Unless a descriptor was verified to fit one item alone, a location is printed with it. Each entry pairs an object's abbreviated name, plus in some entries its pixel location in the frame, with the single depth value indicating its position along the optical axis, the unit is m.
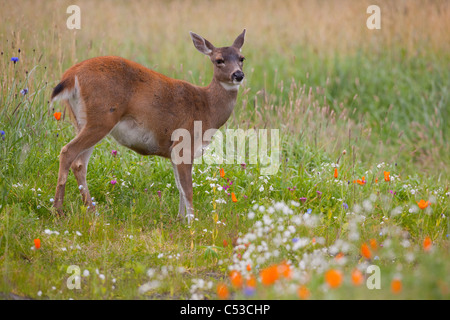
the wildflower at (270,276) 5.94
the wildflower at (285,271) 6.36
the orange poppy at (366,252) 6.46
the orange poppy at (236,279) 6.51
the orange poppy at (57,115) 11.25
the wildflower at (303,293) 5.85
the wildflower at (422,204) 9.07
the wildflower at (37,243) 8.13
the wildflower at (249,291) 5.92
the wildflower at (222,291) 6.93
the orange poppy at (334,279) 5.32
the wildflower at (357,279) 5.49
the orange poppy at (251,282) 6.71
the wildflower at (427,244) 7.00
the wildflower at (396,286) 5.39
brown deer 9.95
